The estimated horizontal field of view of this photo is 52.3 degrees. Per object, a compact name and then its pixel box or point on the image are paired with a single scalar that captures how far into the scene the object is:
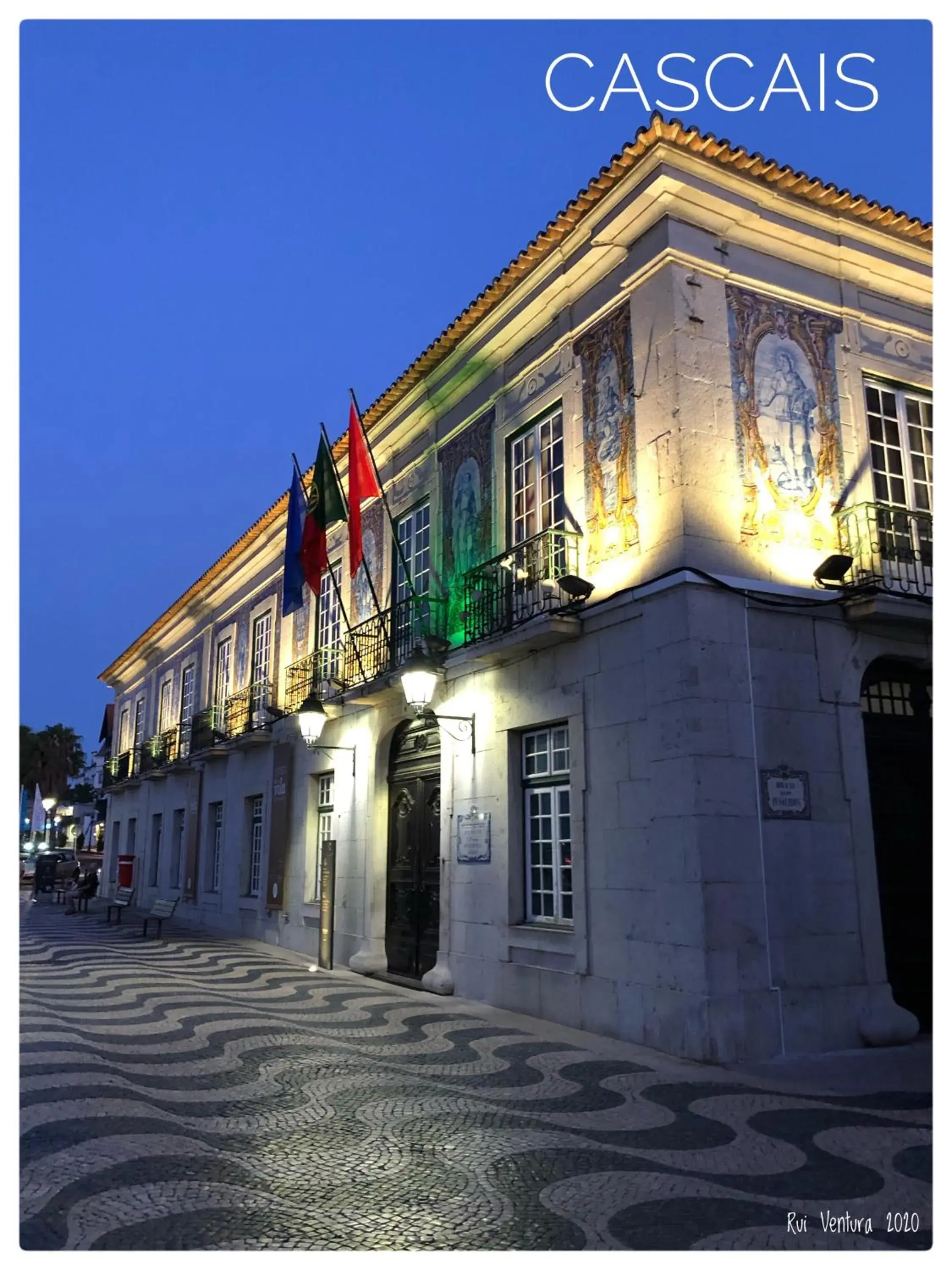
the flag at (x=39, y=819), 24.77
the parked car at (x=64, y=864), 33.28
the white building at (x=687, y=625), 6.79
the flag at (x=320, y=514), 11.54
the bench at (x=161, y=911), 15.53
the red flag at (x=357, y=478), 10.70
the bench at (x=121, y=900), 17.48
